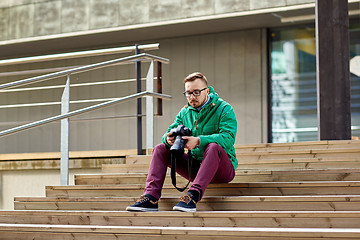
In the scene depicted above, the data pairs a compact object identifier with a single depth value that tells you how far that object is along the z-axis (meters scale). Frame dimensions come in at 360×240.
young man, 6.60
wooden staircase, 6.10
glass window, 15.20
